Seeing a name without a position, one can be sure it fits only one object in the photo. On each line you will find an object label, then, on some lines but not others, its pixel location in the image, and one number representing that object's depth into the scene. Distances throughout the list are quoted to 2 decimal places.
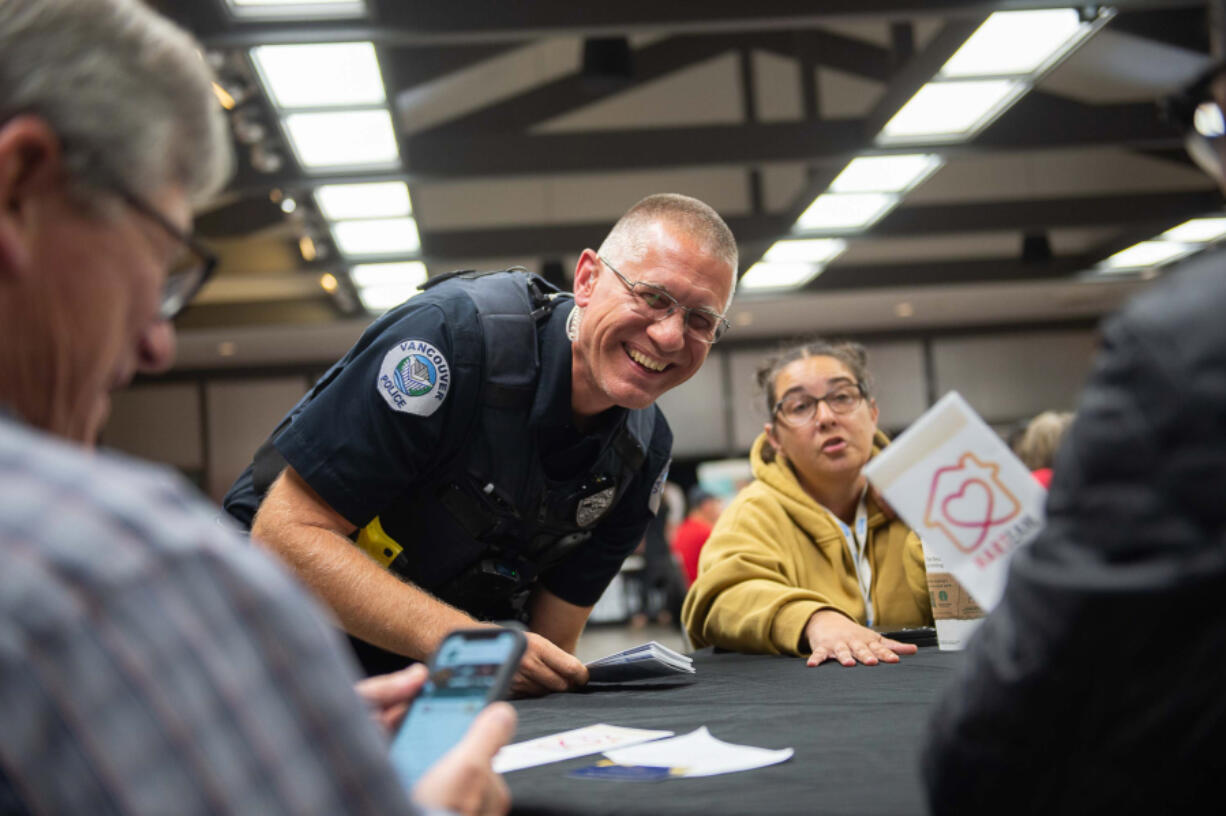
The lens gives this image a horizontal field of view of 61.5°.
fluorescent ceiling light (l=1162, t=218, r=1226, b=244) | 6.86
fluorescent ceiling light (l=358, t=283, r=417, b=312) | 7.10
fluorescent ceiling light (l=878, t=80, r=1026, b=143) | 4.12
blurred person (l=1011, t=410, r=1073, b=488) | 3.67
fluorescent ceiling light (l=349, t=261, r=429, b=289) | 6.38
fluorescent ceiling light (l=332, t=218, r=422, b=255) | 5.50
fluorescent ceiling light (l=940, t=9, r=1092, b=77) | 3.53
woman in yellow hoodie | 2.02
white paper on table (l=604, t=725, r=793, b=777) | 0.93
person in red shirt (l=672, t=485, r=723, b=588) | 5.92
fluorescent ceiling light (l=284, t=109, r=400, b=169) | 4.07
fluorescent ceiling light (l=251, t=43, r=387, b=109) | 3.49
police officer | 1.64
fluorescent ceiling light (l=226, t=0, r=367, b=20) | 3.16
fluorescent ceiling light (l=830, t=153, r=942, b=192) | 4.93
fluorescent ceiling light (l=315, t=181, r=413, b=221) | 4.88
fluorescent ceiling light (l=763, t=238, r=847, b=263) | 6.43
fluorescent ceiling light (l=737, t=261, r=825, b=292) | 7.07
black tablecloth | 0.81
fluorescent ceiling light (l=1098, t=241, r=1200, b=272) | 7.42
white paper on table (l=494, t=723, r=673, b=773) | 1.01
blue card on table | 0.90
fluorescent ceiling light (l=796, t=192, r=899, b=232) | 5.56
